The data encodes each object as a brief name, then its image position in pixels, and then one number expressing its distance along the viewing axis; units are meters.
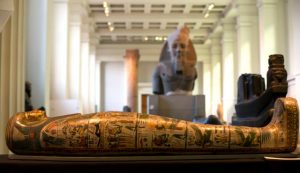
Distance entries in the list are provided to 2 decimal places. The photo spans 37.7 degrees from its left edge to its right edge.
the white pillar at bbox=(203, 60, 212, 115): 32.09
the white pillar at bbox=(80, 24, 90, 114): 23.56
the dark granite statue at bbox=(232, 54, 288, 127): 4.02
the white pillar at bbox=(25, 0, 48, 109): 10.97
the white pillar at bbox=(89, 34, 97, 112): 27.76
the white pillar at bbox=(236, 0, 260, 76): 19.84
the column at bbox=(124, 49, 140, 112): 28.55
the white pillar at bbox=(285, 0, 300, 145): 11.41
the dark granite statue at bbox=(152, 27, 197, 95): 12.84
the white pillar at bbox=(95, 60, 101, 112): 32.62
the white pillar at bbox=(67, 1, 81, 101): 18.18
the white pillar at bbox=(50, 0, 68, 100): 15.91
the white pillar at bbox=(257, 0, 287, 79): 15.20
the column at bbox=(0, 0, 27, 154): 6.15
